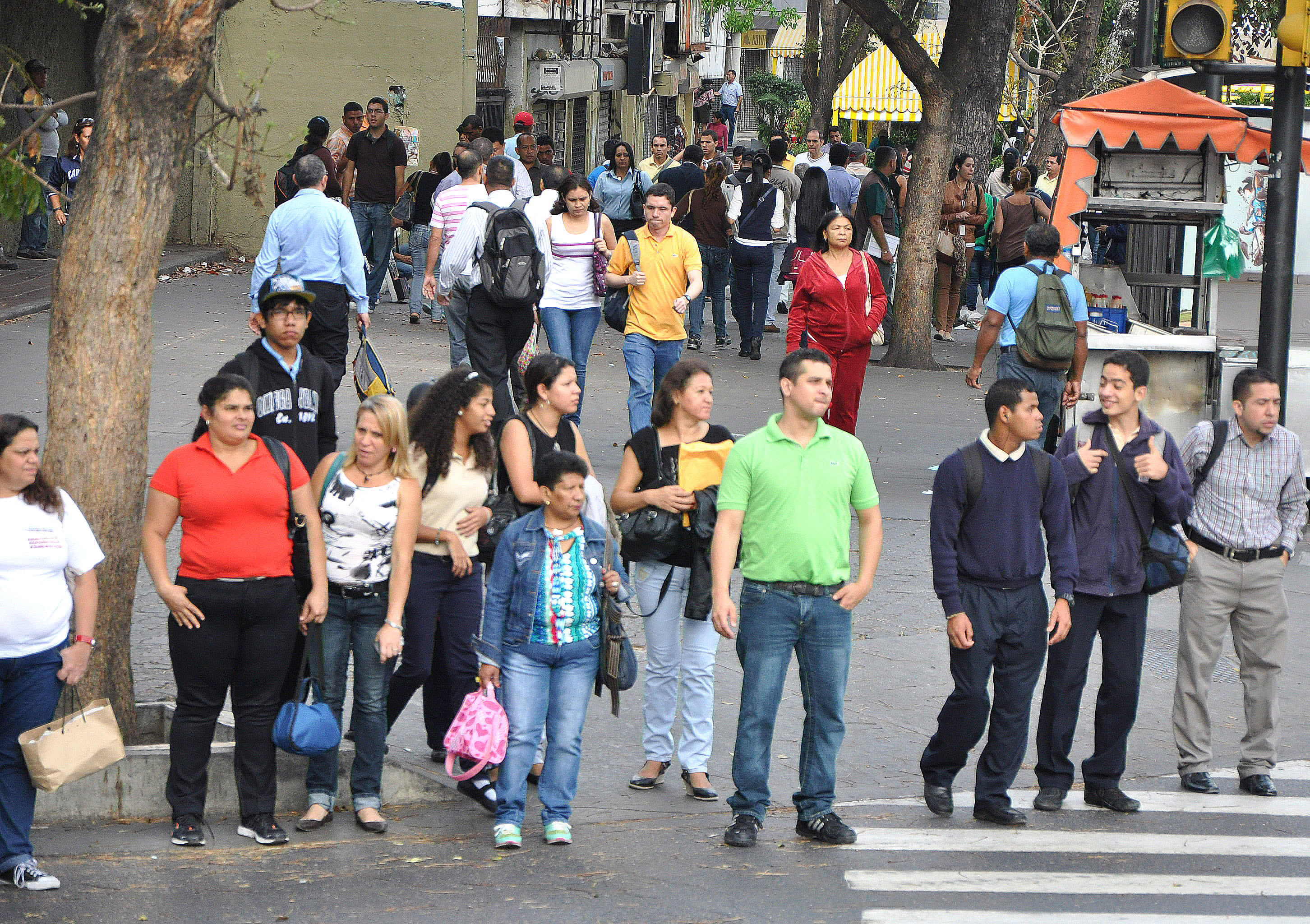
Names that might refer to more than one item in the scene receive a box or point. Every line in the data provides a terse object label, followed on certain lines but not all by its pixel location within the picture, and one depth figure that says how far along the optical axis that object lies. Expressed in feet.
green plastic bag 78.79
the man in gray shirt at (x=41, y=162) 109.19
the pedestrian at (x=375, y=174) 109.50
